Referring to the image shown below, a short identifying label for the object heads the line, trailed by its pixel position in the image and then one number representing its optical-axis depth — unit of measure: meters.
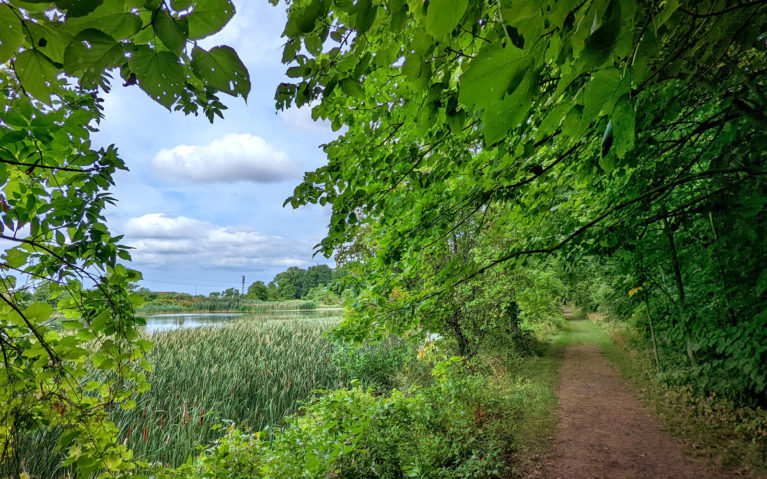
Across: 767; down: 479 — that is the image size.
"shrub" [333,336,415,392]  8.77
